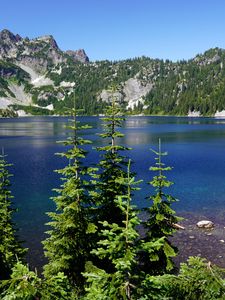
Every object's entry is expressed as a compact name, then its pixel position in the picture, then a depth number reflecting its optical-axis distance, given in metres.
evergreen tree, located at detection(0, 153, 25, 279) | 28.95
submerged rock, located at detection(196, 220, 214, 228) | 50.09
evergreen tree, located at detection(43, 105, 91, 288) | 24.17
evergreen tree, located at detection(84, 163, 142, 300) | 9.84
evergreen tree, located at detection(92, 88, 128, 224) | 26.22
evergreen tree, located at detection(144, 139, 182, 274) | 24.42
